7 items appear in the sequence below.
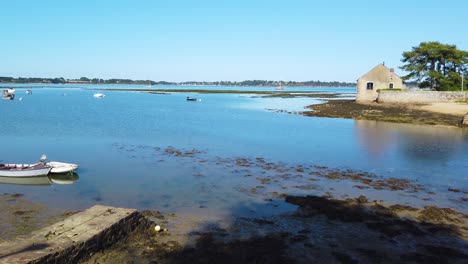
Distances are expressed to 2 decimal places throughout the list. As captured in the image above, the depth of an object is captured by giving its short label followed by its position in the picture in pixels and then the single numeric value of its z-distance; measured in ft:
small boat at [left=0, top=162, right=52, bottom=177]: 59.31
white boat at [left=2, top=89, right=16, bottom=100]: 301.02
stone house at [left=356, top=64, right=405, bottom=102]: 231.09
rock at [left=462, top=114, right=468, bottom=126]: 136.91
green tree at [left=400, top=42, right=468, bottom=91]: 212.43
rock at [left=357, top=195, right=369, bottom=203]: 49.65
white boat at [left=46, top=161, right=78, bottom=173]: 60.95
